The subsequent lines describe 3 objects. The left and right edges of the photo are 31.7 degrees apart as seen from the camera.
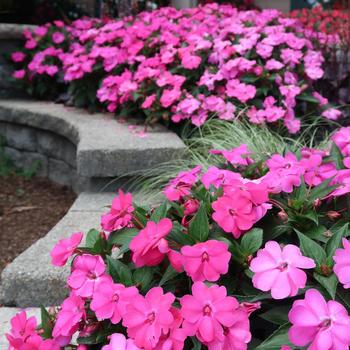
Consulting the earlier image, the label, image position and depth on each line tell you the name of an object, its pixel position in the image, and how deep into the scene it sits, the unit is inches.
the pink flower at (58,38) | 170.1
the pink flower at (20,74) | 171.0
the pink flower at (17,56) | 173.5
